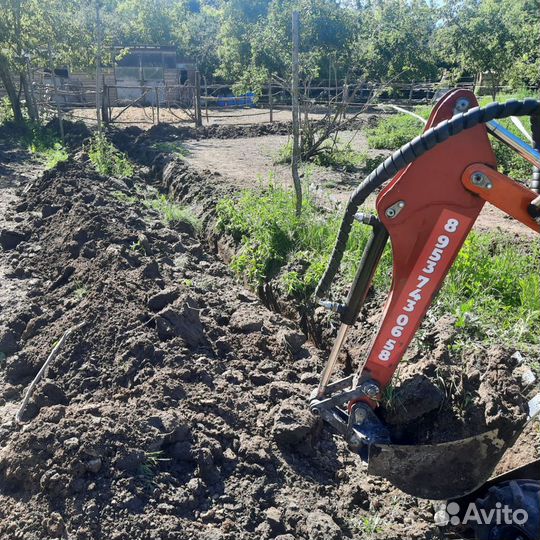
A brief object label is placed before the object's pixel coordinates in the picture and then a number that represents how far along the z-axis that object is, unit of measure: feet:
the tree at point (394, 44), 63.00
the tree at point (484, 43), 64.39
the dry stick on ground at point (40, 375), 12.69
